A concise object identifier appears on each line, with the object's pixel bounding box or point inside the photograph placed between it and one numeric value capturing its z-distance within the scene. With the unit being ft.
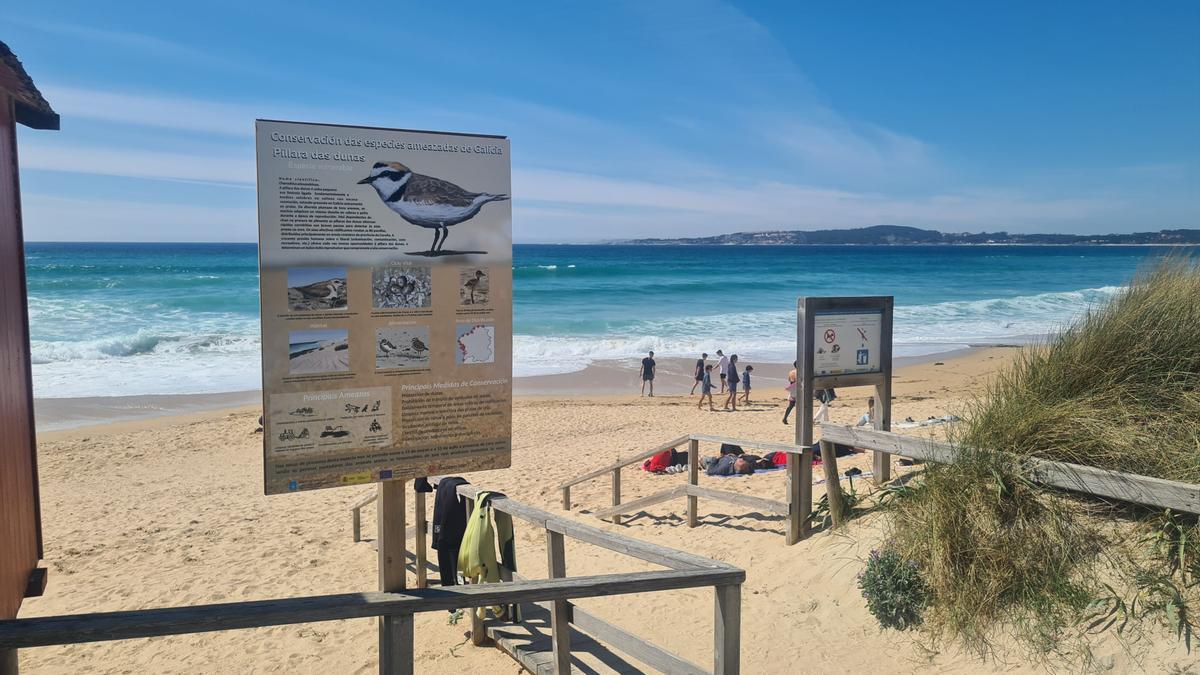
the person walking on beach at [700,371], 62.98
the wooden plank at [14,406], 10.61
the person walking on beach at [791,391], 49.02
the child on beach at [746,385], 63.10
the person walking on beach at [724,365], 61.57
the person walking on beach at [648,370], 67.51
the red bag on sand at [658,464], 38.73
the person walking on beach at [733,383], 60.49
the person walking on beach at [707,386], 60.75
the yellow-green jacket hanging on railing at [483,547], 16.90
